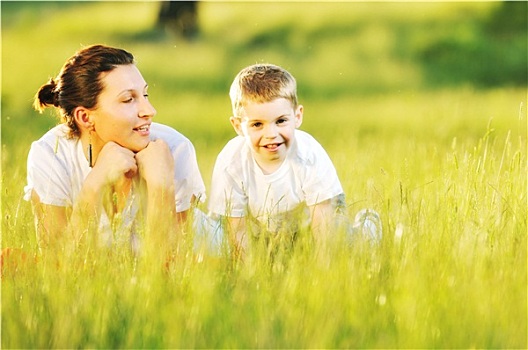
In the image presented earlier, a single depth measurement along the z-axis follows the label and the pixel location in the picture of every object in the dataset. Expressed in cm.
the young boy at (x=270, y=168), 859
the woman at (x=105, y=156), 859
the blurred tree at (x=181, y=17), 3189
